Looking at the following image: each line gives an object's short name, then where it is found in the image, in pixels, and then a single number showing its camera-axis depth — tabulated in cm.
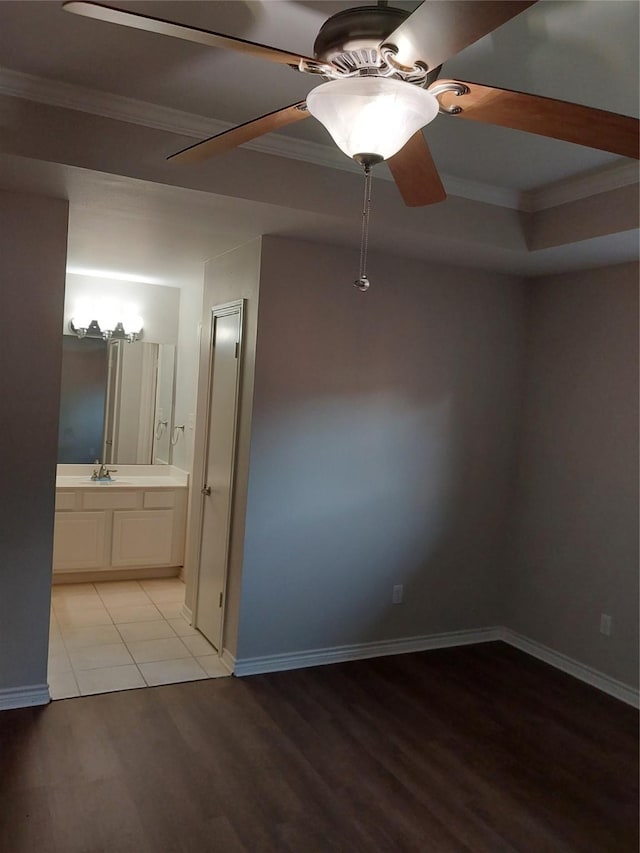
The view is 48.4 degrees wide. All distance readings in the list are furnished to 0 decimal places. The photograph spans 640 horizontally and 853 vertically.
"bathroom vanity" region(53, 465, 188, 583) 511
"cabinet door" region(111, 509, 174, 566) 528
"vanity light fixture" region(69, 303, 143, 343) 549
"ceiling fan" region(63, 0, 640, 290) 142
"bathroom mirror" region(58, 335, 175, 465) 554
